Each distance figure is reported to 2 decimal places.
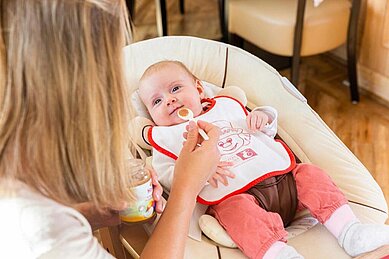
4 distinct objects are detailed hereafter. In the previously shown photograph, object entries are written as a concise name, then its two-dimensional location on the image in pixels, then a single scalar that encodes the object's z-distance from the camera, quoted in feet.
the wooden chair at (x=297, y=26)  7.61
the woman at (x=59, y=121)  2.63
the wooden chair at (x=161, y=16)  9.16
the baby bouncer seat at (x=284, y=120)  4.23
